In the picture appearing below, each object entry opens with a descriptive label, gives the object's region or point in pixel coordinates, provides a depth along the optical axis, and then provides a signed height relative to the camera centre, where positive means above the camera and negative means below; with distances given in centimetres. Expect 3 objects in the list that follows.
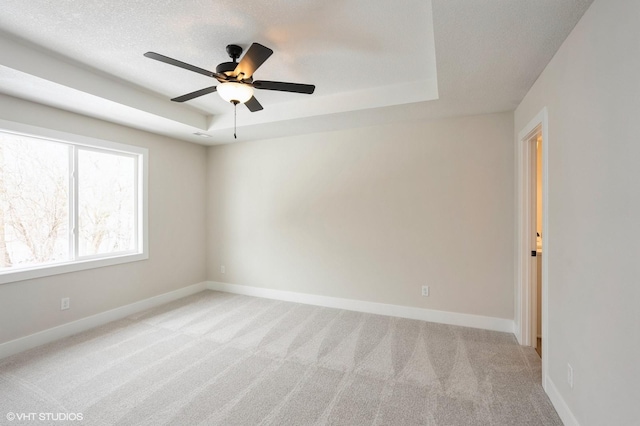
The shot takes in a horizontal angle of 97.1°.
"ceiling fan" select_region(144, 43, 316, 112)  200 +101
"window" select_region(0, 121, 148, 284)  282 +11
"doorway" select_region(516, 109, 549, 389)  278 -31
